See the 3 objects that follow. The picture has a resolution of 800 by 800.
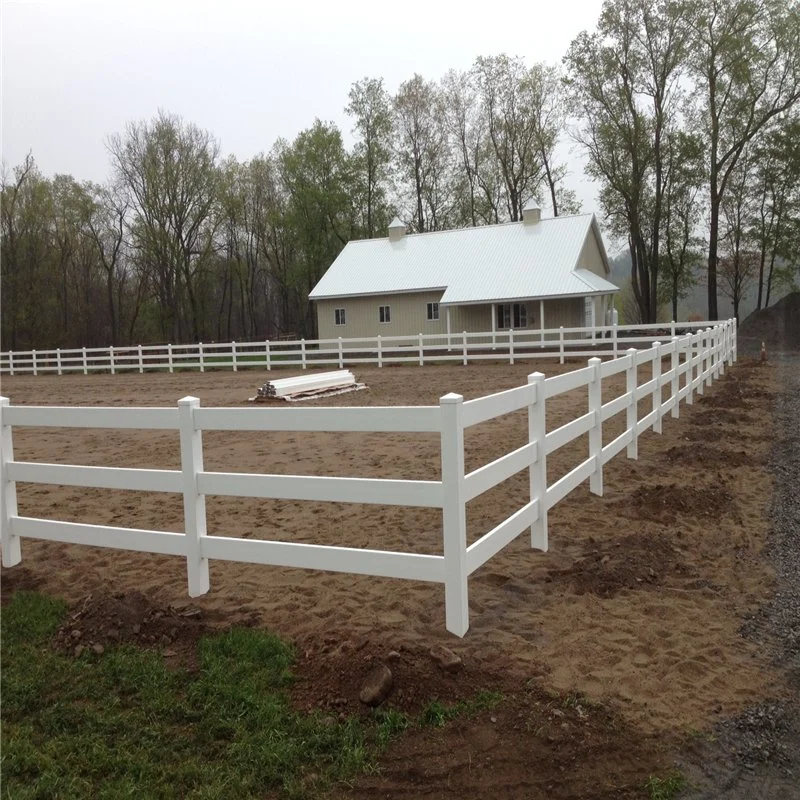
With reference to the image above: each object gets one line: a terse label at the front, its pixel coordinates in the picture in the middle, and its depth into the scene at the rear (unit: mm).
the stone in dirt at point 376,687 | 3318
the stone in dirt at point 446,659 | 3579
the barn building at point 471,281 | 30531
